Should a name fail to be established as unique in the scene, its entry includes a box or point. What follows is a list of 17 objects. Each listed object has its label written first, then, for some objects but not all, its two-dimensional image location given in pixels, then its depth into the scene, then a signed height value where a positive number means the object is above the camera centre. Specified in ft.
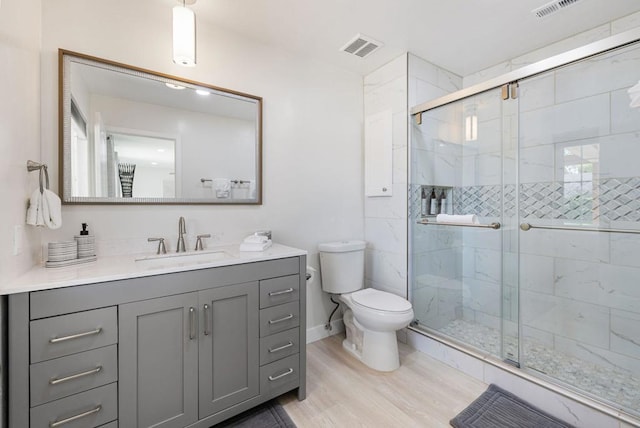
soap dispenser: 4.72 -0.53
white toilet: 6.28 -2.18
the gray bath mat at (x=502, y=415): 4.84 -3.64
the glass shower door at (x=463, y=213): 7.01 -0.11
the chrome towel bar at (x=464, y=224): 6.86 -0.29
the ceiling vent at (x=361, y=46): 6.88 +4.29
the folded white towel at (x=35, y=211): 4.06 +0.03
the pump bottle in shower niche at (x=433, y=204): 8.00 +0.26
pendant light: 4.89 +3.10
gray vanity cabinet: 3.33 -1.93
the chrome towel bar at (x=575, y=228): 5.69 -0.35
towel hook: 4.16 +0.68
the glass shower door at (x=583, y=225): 5.67 -0.27
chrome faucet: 5.74 -0.49
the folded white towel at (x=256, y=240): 5.63 -0.54
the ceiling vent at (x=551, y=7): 5.65 +4.27
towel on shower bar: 7.01 -0.15
